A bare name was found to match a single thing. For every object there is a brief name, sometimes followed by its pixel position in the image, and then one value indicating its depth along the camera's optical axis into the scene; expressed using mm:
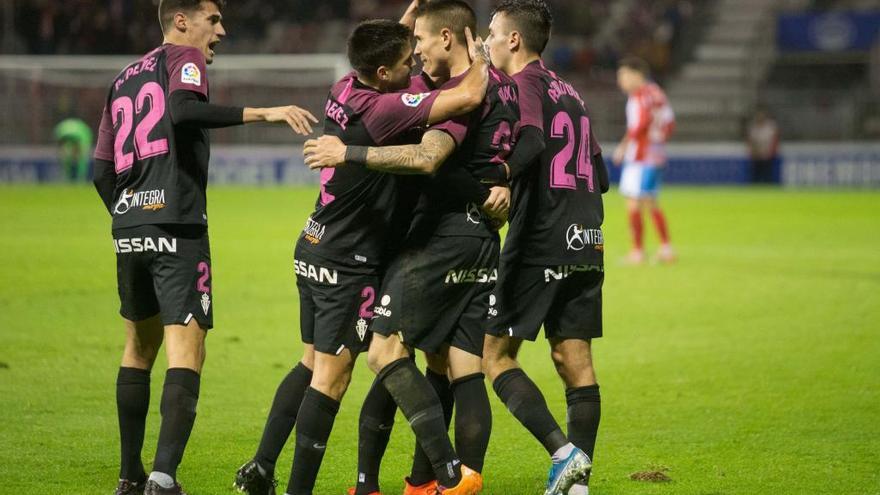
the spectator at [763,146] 57531
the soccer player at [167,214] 10594
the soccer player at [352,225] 10062
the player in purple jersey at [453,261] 10352
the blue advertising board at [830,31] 61781
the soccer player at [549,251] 11375
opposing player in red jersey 29953
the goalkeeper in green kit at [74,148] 54187
